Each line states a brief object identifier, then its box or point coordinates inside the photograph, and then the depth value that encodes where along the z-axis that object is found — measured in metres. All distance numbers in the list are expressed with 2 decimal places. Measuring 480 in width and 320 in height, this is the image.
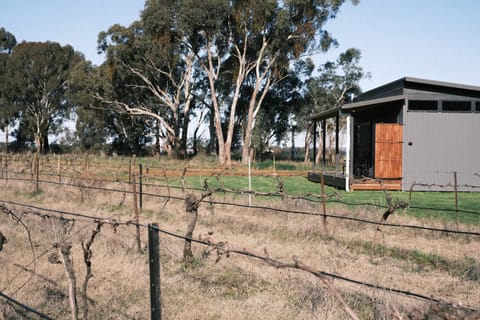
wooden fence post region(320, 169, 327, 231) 8.68
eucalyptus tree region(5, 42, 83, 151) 49.38
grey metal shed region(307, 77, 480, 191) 18.00
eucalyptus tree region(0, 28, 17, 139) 50.06
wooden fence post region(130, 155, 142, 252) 7.23
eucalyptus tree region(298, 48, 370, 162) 43.53
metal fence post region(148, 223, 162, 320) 3.60
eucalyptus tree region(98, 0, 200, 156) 31.95
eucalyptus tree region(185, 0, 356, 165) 30.78
